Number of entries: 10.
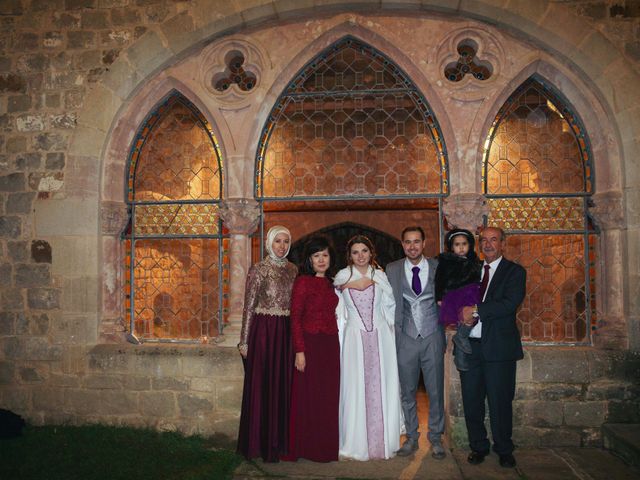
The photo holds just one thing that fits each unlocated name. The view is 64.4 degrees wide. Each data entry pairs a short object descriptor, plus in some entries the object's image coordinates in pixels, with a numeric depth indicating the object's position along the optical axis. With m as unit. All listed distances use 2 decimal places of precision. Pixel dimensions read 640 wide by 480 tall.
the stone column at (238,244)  4.57
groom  3.71
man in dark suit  3.47
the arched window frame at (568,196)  4.43
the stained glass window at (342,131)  4.69
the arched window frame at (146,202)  4.82
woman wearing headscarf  3.69
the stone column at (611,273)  4.19
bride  3.67
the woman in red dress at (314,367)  3.62
